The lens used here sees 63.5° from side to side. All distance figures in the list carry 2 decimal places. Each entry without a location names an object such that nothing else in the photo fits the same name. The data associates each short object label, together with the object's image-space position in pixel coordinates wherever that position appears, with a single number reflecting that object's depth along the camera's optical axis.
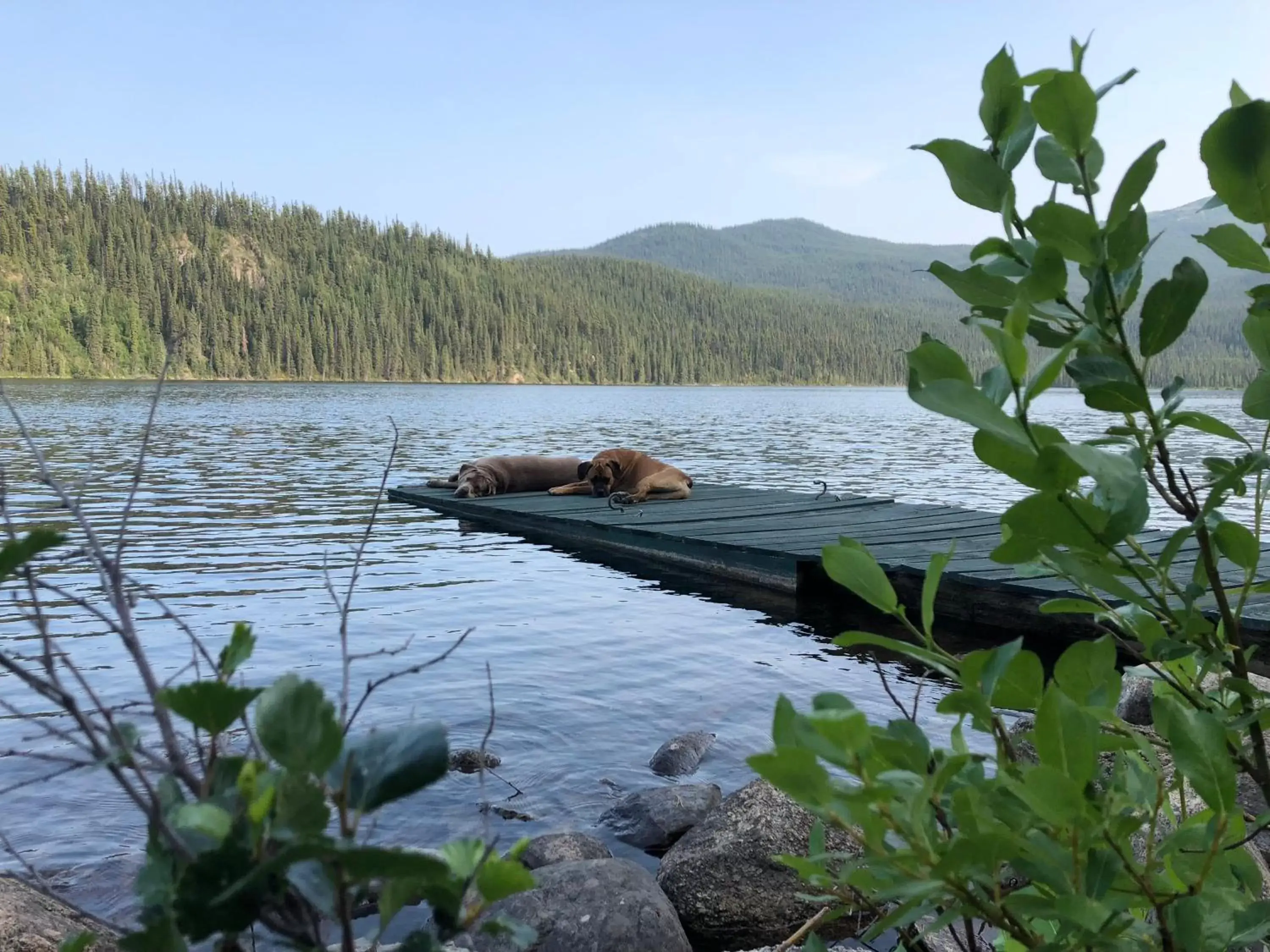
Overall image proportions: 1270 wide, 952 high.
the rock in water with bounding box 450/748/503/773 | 5.62
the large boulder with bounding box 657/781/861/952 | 4.13
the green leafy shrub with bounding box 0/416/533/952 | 0.48
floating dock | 8.02
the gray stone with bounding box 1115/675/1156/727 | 5.58
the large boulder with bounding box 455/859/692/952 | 3.60
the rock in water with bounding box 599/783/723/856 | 4.94
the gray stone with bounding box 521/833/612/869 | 4.36
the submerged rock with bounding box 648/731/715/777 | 5.78
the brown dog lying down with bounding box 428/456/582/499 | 15.10
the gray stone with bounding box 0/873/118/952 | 3.04
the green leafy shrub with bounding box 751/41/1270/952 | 0.64
